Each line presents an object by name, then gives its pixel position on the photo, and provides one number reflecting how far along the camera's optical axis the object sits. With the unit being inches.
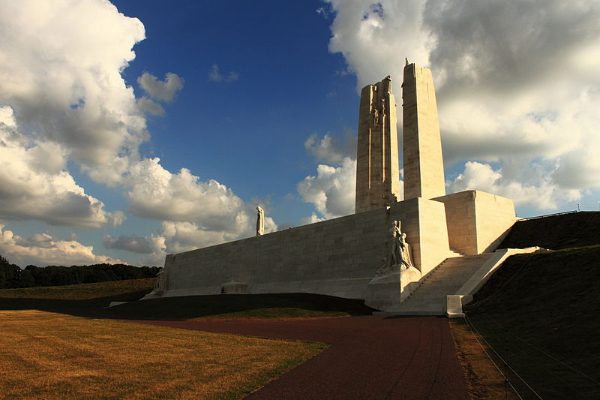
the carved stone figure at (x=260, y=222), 2009.1
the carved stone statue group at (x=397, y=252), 1110.4
